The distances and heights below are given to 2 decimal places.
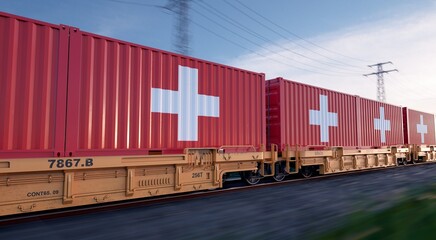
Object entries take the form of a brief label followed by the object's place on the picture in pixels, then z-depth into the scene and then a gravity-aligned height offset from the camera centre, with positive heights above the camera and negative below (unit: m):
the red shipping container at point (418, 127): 19.55 +1.05
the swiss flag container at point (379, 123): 14.96 +1.01
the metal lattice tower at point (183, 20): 15.70 +6.14
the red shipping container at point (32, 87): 5.68 +1.03
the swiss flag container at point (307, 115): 11.16 +1.03
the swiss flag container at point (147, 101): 6.61 +1.00
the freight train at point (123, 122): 5.80 +0.50
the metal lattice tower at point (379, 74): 45.88 +10.38
